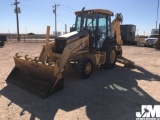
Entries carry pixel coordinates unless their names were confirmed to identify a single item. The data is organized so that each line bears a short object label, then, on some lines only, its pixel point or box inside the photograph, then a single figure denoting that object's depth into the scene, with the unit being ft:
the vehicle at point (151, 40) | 51.74
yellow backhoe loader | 13.32
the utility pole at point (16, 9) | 86.50
